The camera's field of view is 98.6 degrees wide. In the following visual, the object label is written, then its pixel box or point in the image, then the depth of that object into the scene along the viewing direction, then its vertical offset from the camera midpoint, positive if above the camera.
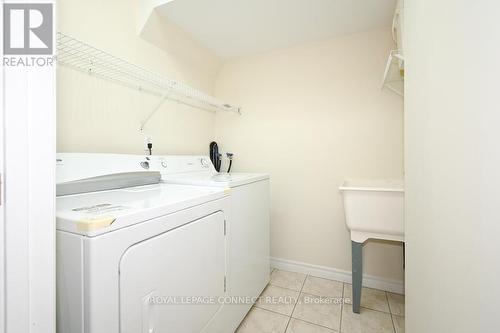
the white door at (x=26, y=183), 0.49 -0.04
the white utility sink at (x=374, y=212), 1.48 -0.34
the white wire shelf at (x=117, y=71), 1.24 +0.67
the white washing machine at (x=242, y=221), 1.40 -0.41
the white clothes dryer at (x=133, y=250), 0.67 -0.32
